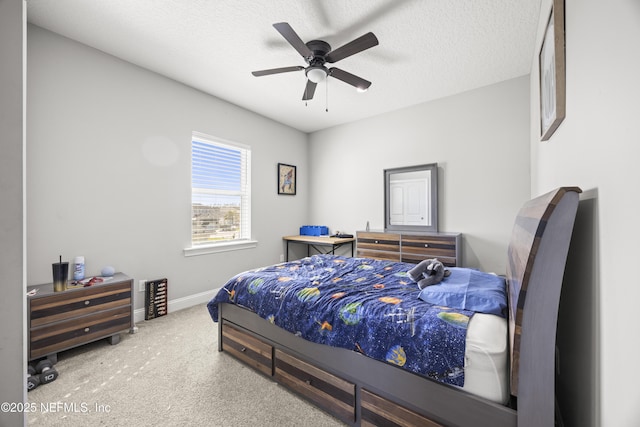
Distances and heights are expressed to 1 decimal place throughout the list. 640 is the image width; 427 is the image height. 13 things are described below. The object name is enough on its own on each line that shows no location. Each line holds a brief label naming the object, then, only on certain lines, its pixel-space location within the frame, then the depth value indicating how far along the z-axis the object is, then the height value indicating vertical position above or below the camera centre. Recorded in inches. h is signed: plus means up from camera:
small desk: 159.0 -18.1
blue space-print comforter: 47.8 -23.5
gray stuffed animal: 71.0 -18.0
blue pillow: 53.0 -18.9
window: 138.5 +12.4
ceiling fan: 78.4 +52.4
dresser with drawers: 127.0 -18.5
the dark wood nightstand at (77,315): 78.9 -34.6
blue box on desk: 184.7 -13.3
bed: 36.8 -25.7
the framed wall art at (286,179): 181.9 +24.0
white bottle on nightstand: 95.0 -20.6
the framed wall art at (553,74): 51.5 +31.8
